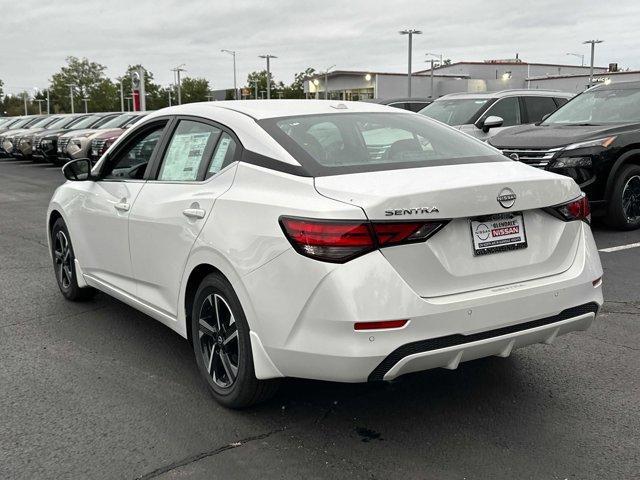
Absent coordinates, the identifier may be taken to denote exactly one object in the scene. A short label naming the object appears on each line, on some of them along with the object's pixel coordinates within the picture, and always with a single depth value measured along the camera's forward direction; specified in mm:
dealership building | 71812
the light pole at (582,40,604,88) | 65006
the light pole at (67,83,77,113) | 105750
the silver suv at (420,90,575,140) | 11586
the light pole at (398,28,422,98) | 50969
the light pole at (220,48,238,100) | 70550
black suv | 8227
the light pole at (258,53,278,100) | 62219
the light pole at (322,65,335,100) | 69875
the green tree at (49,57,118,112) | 113625
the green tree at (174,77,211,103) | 114900
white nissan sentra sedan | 2926
